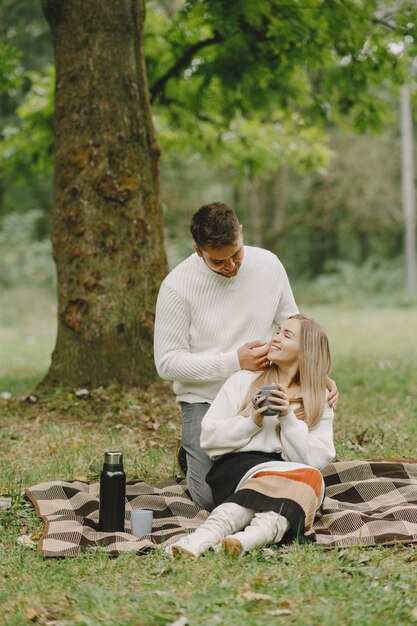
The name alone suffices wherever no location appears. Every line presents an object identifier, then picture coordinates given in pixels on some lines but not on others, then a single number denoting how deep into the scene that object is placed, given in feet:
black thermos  12.52
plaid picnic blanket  12.03
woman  11.60
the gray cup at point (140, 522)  12.56
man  13.89
